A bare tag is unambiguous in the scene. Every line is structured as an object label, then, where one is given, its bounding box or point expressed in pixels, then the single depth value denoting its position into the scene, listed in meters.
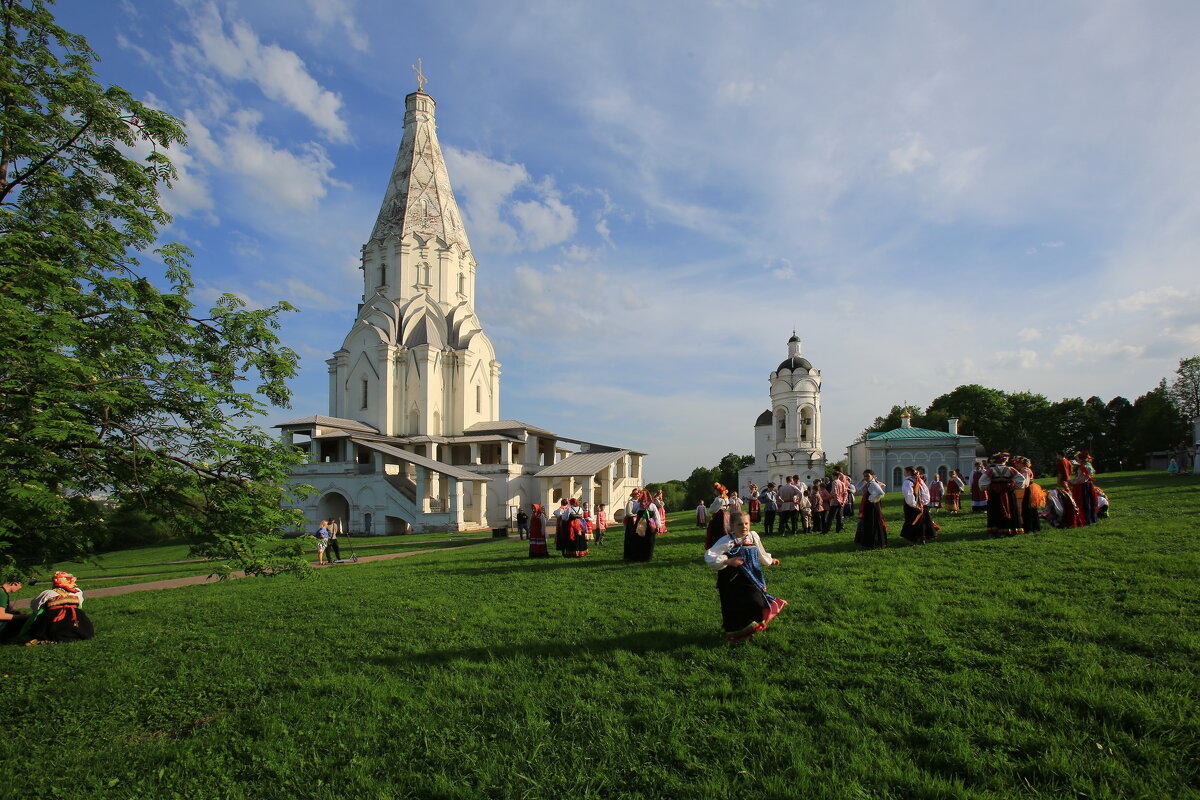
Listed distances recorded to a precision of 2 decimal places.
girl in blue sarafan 6.47
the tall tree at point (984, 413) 60.00
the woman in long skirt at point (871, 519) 12.28
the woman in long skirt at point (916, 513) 12.27
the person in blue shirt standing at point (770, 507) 17.20
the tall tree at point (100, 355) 5.54
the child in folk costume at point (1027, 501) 12.52
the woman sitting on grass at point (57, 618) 8.93
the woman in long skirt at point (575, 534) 16.08
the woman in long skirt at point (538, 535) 16.06
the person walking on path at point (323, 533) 19.00
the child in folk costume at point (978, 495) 17.84
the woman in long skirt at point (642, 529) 13.55
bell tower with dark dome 43.66
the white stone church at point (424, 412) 36.19
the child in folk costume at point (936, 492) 20.14
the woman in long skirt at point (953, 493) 18.80
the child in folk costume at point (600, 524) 20.61
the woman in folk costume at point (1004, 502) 12.41
